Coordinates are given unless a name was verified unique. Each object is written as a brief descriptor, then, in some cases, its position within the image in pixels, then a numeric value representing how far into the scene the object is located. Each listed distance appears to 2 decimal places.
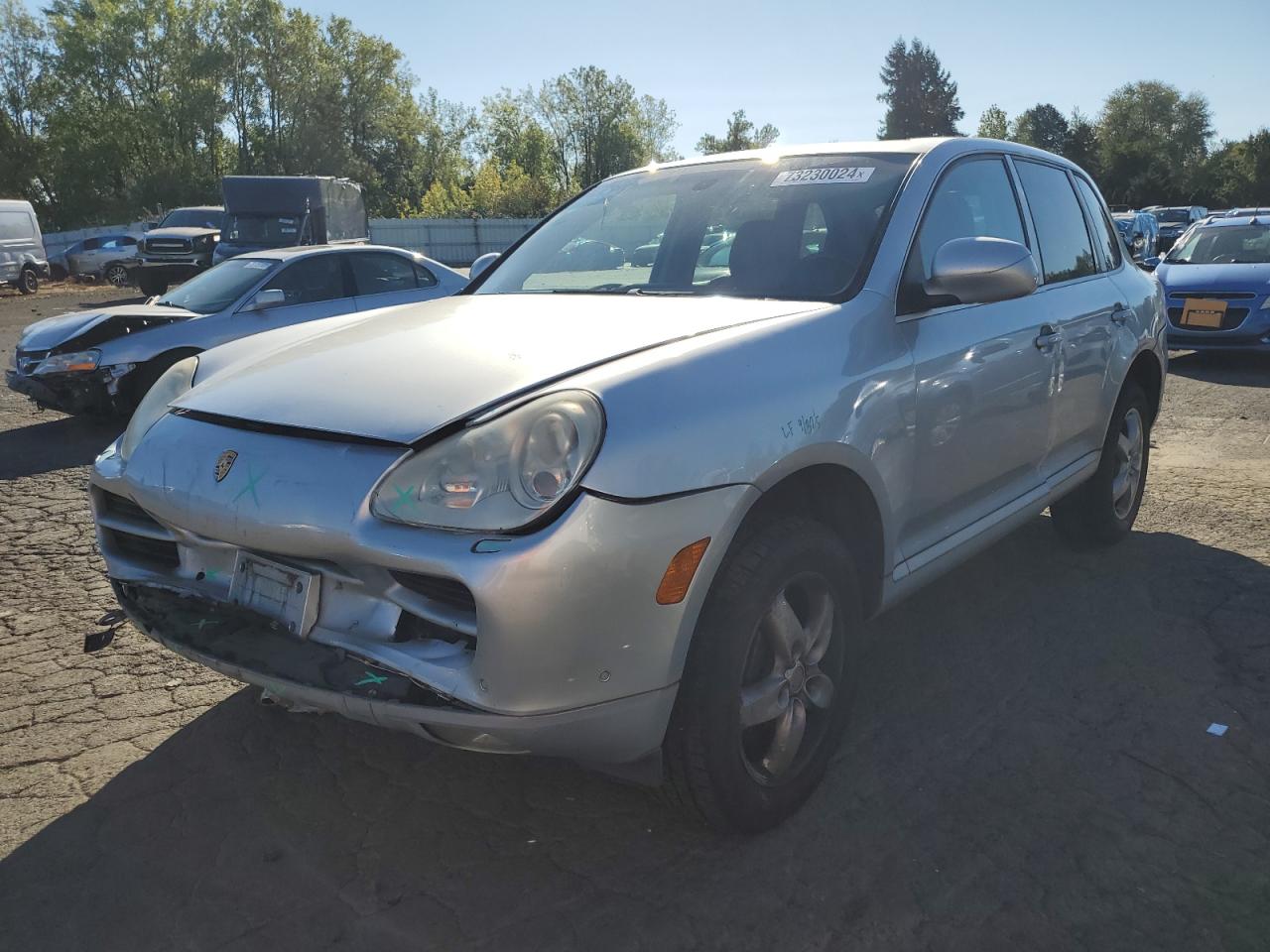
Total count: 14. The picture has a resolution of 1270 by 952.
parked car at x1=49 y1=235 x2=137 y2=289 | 29.40
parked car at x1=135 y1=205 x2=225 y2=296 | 22.17
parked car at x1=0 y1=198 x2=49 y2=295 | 24.22
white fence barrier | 40.91
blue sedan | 10.22
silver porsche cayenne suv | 1.98
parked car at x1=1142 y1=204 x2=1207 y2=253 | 34.78
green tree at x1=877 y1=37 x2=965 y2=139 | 89.69
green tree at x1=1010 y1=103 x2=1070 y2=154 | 88.00
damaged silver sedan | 7.52
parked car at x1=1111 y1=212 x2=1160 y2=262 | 22.03
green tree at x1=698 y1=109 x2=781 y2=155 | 89.50
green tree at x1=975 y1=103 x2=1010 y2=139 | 85.50
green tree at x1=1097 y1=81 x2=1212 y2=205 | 67.69
